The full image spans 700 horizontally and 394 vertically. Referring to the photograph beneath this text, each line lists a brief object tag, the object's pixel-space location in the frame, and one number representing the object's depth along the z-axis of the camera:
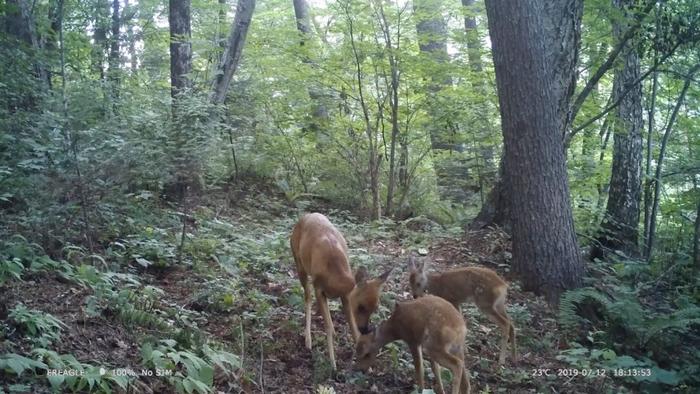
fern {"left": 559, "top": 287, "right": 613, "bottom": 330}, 6.58
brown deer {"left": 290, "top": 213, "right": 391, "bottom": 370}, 4.95
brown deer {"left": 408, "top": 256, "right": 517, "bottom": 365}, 5.98
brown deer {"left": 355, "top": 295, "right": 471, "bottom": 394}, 4.73
